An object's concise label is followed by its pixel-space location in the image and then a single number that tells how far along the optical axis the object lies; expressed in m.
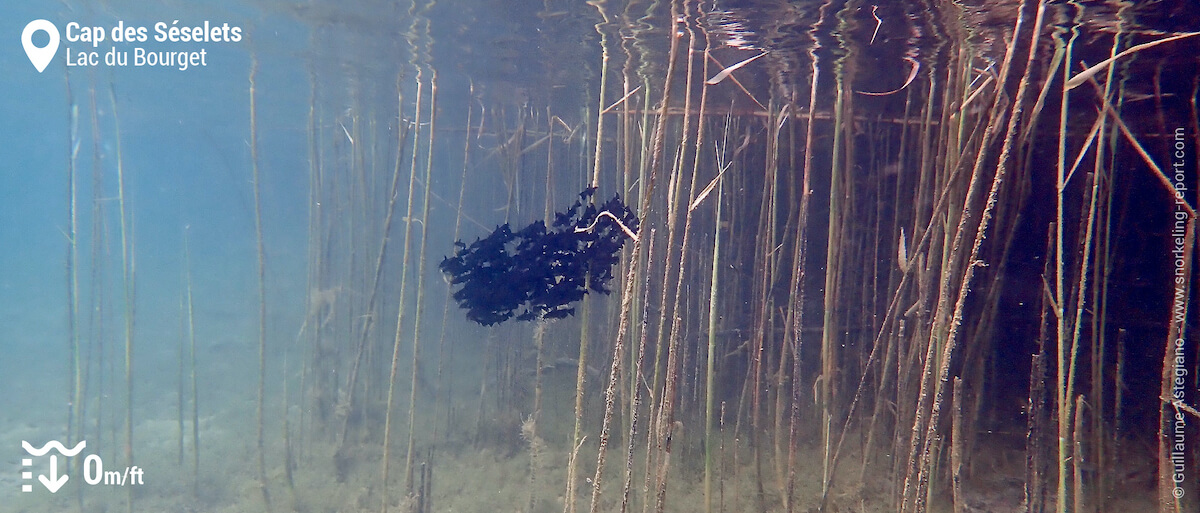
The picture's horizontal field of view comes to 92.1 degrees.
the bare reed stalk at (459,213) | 6.07
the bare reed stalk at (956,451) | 3.07
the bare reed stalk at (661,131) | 2.56
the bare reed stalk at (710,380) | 3.13
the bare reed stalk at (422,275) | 4.48
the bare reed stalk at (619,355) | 2.64
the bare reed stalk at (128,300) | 5.42
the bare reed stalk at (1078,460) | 2.95
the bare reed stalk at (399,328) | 4.45
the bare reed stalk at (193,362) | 5.50
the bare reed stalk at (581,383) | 3.07
